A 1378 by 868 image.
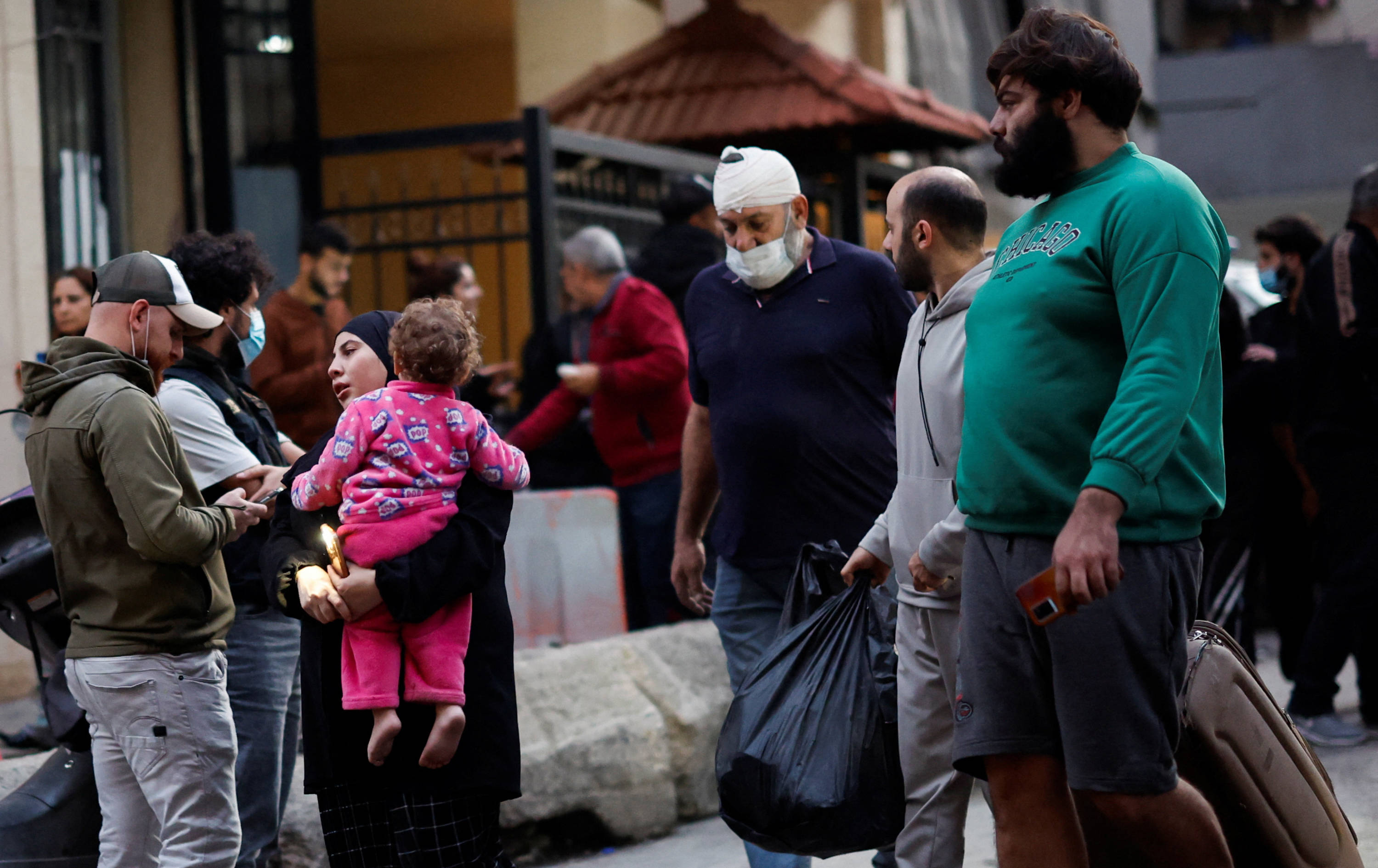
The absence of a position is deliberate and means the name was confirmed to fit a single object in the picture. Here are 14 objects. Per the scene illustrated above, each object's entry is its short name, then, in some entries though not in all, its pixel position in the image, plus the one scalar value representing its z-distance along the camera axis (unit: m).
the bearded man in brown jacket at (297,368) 12.18
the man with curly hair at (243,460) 7.89
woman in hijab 6.44
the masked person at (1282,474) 14.65
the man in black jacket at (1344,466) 12.20
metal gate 15.05
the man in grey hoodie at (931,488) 7.10
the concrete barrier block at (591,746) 9.98
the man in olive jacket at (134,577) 6.73
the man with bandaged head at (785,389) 8.44
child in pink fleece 6.45
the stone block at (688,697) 10.79
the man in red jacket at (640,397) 12.98
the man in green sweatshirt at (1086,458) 5.56
